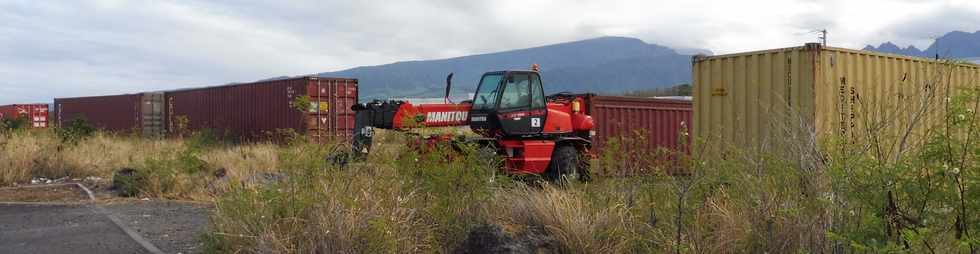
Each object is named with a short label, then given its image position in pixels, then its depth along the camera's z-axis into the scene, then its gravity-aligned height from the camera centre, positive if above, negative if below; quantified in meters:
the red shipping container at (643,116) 15.74 -0.01
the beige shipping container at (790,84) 9.30 +0.38
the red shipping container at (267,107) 20.39 +0.31
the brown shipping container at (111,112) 30.33 +0.32
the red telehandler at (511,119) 11.92 -0.03
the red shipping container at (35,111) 43.27 +0.46
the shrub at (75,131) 17.92 -0.30
